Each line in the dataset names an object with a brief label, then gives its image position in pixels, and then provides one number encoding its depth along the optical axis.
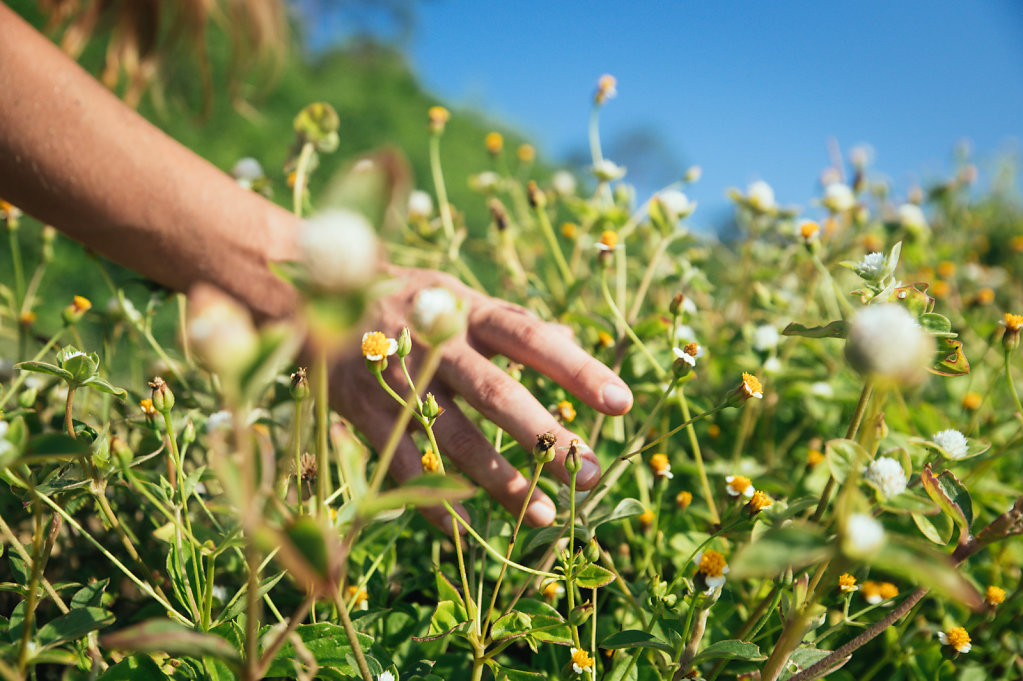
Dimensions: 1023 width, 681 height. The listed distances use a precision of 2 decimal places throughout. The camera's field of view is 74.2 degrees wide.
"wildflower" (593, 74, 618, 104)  1.00
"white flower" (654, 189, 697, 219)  0.85
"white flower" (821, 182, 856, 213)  1.10
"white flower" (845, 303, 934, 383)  0.27
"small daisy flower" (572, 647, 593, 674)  0.49
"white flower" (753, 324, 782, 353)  0.82
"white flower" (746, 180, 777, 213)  1.11
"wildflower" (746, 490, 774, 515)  0.52
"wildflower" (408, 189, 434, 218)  1.33
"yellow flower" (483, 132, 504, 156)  1.17
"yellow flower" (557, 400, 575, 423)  0.67
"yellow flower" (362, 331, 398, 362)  0.49
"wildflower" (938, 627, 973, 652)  0.56
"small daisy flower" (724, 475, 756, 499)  0.58
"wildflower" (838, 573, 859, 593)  0.52
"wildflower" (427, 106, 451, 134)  1.05
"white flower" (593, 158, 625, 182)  1.00
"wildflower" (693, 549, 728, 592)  0.47
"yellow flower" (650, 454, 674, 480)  0.65
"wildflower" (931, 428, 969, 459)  0.48
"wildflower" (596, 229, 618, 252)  0.73
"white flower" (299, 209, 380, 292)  0.23
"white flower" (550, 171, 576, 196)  1.26
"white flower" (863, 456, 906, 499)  0.36
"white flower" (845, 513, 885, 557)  0.28
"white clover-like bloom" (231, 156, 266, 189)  0.97
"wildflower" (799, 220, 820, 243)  0.79
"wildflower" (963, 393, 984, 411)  0.84
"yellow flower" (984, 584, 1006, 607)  0.59
